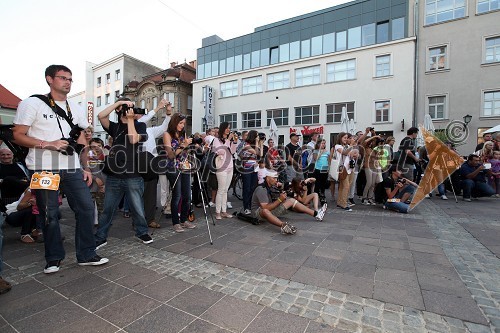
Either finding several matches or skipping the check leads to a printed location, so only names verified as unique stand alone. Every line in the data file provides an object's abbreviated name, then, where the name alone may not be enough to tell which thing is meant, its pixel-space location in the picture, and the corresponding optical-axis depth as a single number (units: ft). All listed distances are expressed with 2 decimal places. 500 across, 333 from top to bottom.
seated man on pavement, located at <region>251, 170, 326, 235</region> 16.59
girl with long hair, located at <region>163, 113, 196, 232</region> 15.38
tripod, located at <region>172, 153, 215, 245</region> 15.52
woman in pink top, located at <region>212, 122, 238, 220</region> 18.31
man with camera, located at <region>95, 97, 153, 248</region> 11.87
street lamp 61.42
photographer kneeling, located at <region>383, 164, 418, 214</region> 21.48
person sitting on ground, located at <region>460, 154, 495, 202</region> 27.55
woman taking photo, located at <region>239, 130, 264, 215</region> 20.11
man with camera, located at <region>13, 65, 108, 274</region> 9.15
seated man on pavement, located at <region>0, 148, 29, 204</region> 14.83
